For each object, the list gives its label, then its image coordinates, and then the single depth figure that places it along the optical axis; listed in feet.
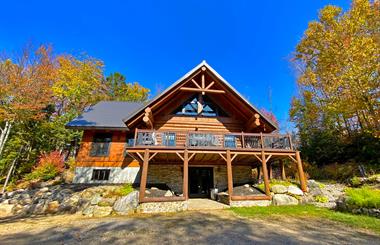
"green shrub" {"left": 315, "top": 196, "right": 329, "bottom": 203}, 34.18
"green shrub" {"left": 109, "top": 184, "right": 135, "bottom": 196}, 34.90
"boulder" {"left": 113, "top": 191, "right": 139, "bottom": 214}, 30.09
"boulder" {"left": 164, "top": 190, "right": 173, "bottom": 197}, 35.87
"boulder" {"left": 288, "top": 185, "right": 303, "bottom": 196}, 35.29
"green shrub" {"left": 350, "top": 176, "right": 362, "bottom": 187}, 40.00
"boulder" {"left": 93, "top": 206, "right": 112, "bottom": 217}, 29.76
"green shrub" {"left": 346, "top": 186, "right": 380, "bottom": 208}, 25.75
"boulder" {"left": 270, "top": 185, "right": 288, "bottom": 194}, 36.11
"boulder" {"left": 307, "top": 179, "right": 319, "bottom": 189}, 37.06
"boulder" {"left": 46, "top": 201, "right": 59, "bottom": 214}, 36.16
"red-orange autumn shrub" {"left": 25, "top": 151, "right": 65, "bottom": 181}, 53.78
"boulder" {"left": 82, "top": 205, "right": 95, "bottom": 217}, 29.95
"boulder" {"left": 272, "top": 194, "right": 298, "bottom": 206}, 33.76
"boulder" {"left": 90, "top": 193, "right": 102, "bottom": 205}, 31.26
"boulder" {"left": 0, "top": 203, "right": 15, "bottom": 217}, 36.46
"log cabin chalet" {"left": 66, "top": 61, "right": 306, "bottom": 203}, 40.19
